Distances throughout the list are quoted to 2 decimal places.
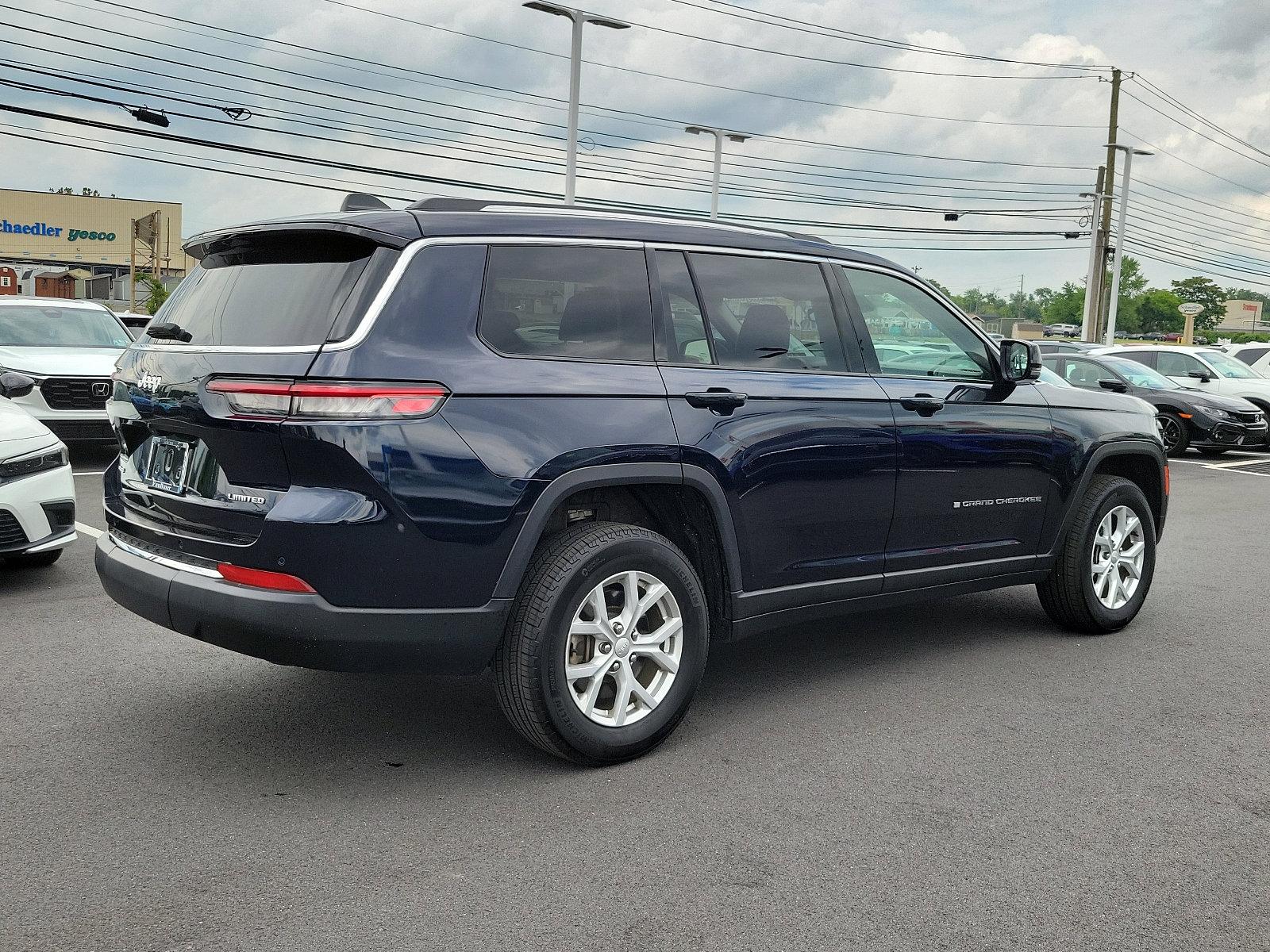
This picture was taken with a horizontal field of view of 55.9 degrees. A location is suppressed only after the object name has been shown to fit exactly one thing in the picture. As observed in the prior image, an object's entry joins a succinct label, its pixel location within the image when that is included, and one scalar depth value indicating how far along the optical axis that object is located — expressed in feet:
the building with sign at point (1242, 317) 551.67
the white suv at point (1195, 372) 62.49
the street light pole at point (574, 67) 75.15
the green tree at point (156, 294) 189.09
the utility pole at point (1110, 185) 139.13
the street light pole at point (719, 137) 105.70
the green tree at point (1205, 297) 508.94
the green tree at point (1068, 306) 542.98
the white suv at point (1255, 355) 75.36
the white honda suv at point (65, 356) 38.78
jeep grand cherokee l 11.69
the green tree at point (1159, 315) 542.16
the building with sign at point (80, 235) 313.94
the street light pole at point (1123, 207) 130.62
